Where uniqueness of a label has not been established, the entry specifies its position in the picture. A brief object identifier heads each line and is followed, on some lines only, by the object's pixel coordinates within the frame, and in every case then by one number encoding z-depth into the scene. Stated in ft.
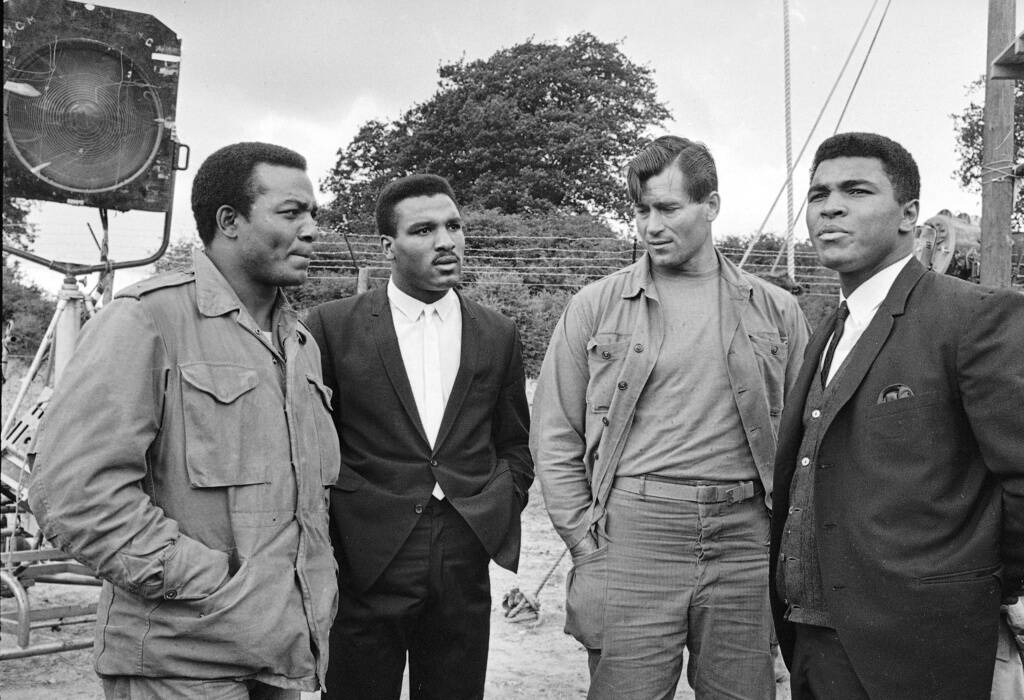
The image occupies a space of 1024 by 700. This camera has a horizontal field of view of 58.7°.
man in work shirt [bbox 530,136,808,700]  9.39
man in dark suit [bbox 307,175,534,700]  10.00
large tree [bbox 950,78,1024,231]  67.62
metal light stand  15.46
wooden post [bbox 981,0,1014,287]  18.42
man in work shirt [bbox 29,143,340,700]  6.61
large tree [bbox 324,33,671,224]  93.35
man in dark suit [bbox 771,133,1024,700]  7.00
